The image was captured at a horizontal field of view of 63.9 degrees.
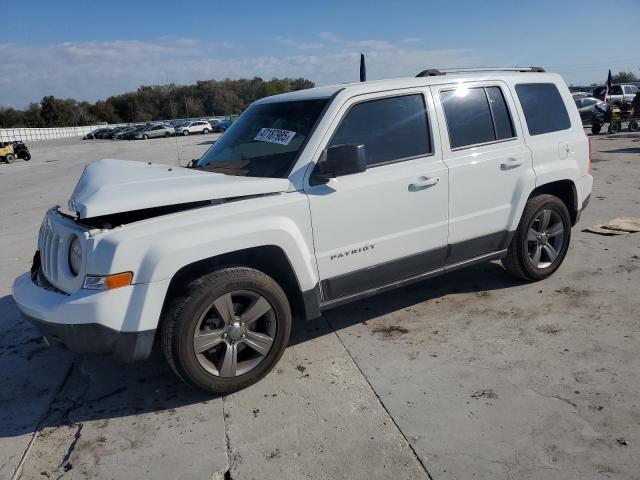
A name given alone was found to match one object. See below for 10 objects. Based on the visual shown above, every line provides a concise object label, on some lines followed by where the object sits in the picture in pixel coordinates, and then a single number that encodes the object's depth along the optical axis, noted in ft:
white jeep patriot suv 9.66
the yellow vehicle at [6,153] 76.84
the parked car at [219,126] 171.94
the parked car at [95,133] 201.99
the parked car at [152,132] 172.04
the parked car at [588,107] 75.64
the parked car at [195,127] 166.81
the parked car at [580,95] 90.94
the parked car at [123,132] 175.88
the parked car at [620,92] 102.40
